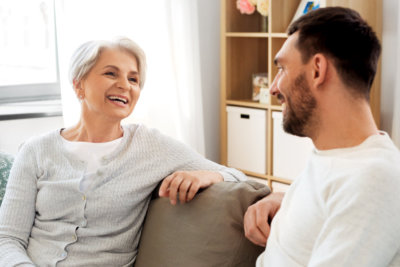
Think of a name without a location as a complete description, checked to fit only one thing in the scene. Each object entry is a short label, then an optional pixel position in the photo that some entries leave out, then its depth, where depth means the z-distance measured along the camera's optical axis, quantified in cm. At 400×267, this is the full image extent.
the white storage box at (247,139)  349
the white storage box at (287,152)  329
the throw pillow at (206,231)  147
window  321
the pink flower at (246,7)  352
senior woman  167
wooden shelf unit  312
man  97
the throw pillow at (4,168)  192
